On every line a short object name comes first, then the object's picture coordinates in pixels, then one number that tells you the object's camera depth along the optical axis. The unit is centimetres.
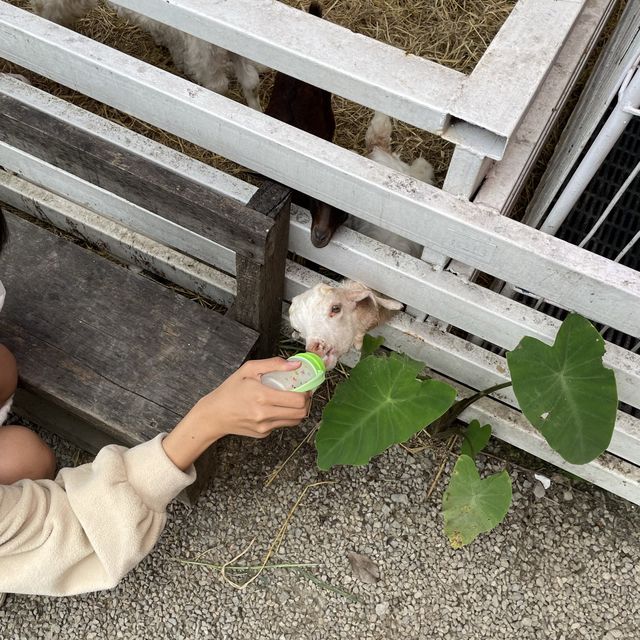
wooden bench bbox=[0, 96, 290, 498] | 174
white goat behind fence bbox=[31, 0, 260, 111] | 286
